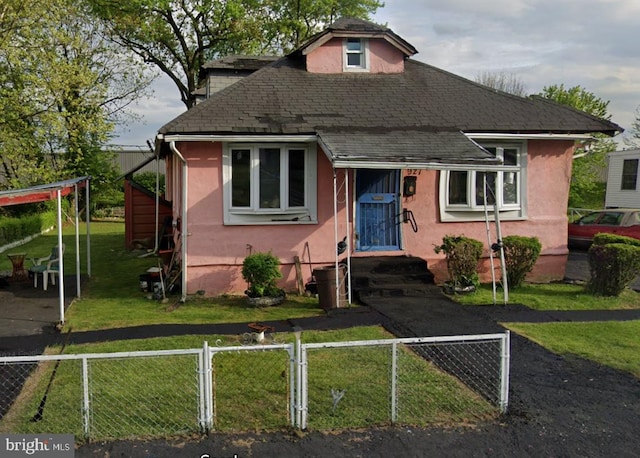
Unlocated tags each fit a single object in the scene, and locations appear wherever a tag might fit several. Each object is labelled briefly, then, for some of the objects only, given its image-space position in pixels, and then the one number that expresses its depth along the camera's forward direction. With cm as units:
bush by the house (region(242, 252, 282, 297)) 1027
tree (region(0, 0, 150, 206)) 1955
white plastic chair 1260
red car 1722
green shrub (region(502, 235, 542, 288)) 1141
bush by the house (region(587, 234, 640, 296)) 1074
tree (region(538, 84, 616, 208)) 3228
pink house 1095
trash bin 999
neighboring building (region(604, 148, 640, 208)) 2778
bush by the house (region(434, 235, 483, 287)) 1114
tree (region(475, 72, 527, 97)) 5252
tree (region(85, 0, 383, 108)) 2947
